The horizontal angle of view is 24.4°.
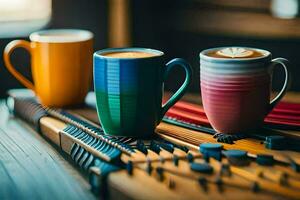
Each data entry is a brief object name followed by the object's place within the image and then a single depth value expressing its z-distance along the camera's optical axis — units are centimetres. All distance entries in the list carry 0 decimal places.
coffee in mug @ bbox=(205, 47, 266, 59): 79
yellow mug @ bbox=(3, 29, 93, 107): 93
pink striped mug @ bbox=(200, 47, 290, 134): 77
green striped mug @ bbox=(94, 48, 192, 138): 78
